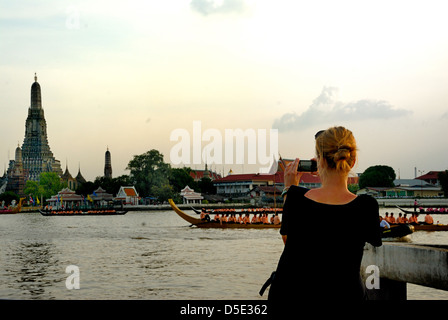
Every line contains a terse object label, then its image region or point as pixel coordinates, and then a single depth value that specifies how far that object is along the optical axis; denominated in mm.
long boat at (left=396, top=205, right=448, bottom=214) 59000
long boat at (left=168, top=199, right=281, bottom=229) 41688
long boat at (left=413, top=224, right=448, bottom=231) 39125
